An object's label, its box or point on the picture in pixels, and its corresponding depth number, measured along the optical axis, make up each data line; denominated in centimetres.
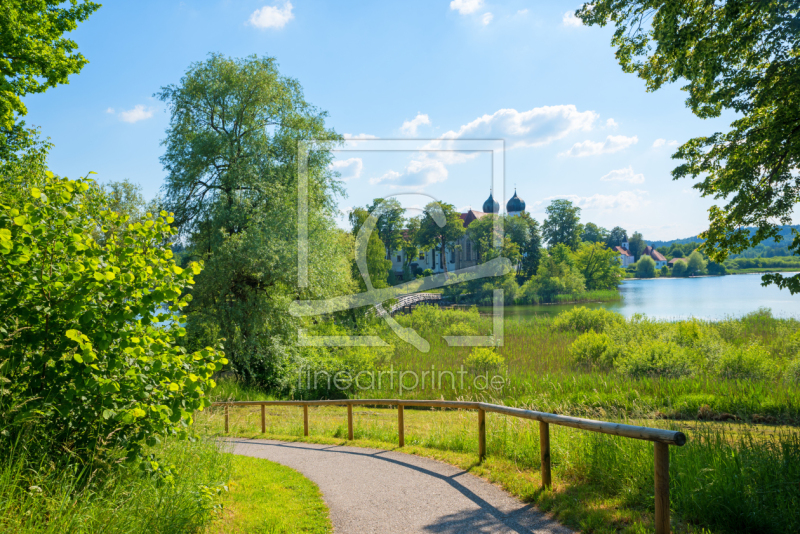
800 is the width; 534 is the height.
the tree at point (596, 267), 6556
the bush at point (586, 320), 2498
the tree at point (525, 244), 6353
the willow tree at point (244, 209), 1705
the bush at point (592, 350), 1696
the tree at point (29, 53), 1188
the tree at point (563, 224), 7719
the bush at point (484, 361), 1675
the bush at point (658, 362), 1441
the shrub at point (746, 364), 1351
